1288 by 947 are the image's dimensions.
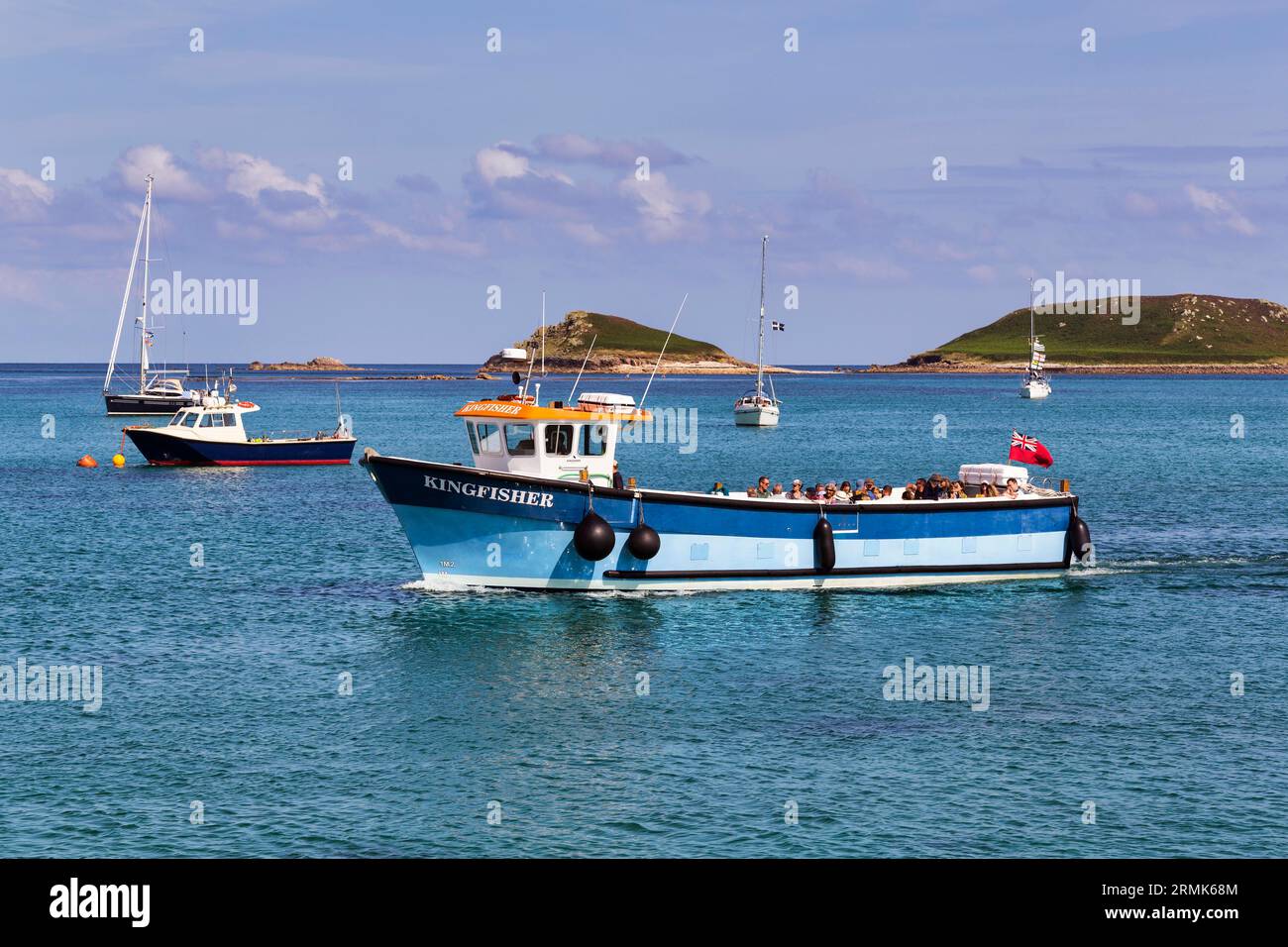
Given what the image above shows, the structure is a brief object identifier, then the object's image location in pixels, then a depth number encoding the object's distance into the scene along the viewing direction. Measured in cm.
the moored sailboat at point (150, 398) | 13850
